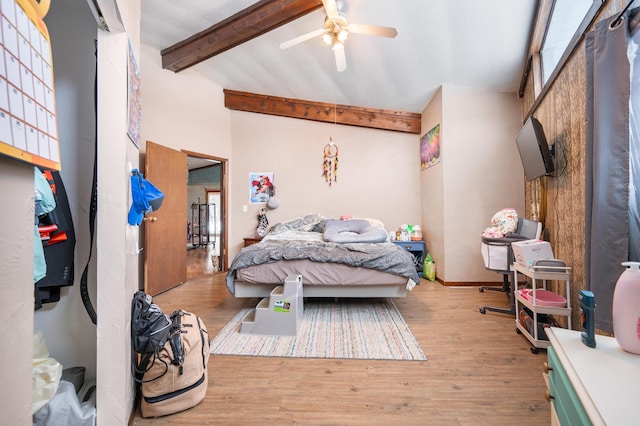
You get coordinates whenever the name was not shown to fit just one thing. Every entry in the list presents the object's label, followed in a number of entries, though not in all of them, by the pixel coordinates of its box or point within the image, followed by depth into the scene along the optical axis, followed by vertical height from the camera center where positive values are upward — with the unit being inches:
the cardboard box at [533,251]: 75.0 -11.9
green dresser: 21.2 -16.4
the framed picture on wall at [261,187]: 173.2 +18.6
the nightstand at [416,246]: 149.5 -20.0
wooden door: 117.7 -5.6
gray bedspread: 88.3 -15.3
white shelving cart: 68.5 -25.4
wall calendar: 21.3 +12.3
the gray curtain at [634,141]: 49.5 +14.2
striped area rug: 69.7 -38.4
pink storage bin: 70.8 -25.6
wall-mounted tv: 80.2 +20.7
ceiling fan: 84.0 +65.3
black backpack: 47.8 -22.6
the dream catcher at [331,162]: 170.2 +34.8
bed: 88.6 -20.0
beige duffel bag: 48.6 -32.1
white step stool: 78.4 -31.9
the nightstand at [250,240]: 163.8 -16.8
